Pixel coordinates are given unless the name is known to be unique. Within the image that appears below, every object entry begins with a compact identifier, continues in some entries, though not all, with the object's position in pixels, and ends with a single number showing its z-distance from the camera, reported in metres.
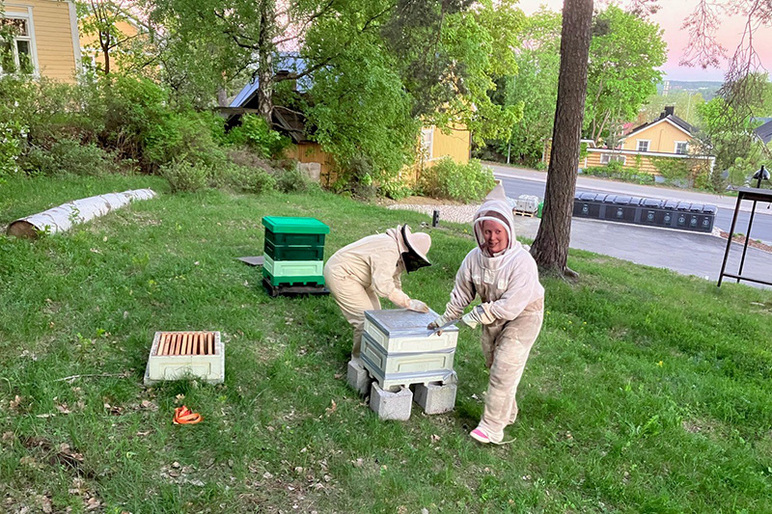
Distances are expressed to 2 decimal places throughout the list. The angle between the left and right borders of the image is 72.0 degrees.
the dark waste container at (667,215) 21.86
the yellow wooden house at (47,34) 15.88
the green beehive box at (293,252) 6.32
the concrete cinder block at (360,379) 4.75
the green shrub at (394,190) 20.91
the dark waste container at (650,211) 22.17
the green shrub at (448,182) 24.88
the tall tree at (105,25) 21.58
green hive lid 6.10
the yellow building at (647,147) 43.81
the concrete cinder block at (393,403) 4.36
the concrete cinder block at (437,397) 4.57
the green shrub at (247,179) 13.91
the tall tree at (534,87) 44.69
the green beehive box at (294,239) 6.22
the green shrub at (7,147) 6.45
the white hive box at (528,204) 22.61
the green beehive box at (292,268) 6.45
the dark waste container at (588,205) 23.25
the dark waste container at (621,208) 22.66
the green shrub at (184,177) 11.80
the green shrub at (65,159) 11.18
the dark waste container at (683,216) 21.59
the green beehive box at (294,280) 6.51
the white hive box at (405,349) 4.24
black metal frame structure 9.24
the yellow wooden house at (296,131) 18.36
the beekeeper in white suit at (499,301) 4.05
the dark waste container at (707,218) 21.20
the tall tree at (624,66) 46.56
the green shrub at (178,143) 13.60
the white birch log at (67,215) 6.71
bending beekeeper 4.97
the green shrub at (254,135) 16.69
